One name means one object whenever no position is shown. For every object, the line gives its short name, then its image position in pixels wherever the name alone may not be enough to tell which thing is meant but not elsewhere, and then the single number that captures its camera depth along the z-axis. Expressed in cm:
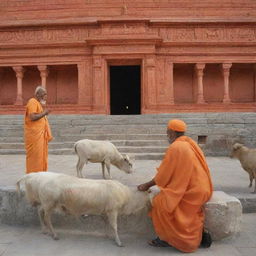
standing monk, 561
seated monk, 359
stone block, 394
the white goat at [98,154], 662
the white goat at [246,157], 557
